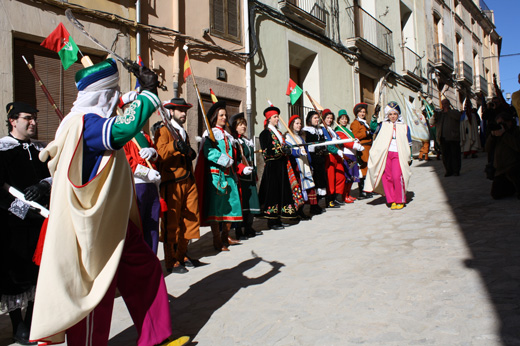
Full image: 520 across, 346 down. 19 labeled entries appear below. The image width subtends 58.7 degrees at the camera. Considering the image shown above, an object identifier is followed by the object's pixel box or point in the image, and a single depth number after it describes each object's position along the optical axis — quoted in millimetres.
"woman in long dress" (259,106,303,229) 6953
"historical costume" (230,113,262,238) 6340
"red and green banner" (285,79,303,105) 8586
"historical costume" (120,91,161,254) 4106
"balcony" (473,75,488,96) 30781
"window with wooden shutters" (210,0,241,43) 9880
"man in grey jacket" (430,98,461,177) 10344
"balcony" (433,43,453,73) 22703
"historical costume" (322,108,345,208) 8422
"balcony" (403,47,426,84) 19875
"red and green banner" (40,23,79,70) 4867
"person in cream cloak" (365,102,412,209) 7809
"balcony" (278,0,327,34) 11906
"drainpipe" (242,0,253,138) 10492
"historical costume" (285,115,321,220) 7445
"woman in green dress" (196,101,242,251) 5527
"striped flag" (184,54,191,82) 5414
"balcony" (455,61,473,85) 26484
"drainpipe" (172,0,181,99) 8711
